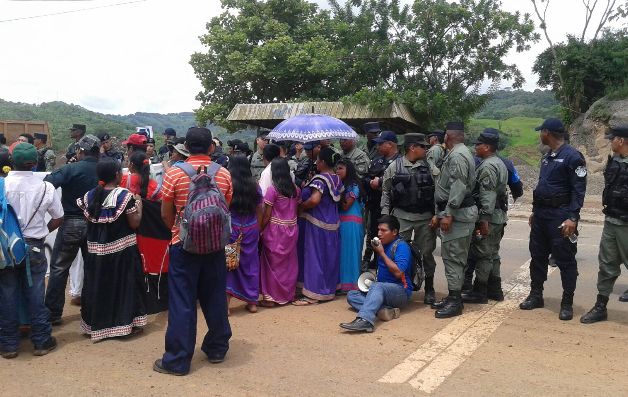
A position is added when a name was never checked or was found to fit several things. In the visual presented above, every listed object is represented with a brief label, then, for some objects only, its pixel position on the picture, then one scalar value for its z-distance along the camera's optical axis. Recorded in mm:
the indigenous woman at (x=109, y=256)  4738
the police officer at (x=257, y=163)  8924
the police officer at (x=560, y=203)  5320
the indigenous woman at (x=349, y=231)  6293
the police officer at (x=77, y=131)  7976
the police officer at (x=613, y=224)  5227
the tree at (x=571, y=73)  21891
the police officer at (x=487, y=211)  5723
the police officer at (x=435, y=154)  6161
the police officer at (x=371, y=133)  8383
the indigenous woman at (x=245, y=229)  5480
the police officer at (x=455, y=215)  5438
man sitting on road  5402
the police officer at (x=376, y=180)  6960
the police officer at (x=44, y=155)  9148
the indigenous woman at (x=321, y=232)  6031
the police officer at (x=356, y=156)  7234
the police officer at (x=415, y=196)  5969
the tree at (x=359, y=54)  16156
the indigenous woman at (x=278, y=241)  5855
